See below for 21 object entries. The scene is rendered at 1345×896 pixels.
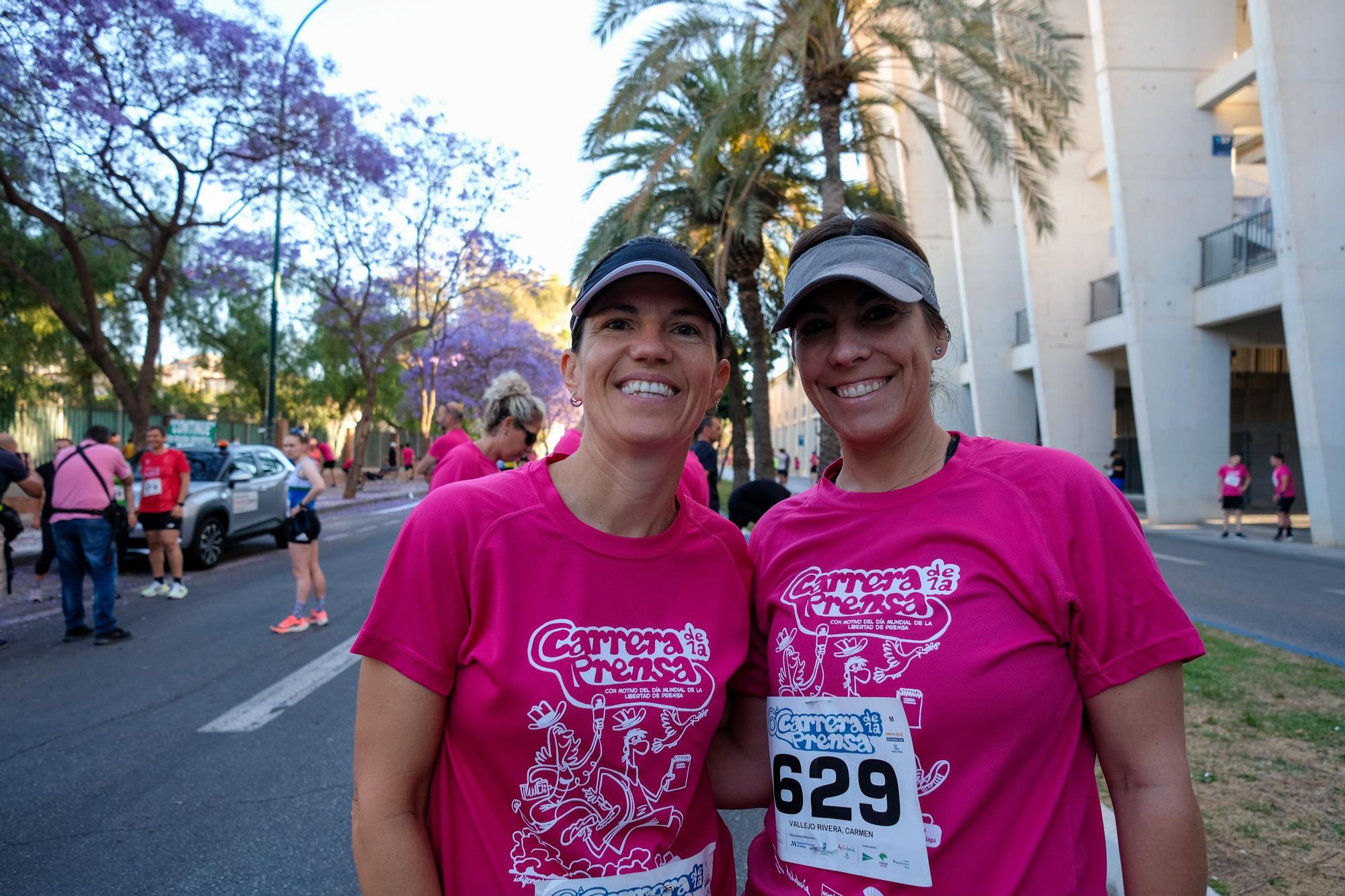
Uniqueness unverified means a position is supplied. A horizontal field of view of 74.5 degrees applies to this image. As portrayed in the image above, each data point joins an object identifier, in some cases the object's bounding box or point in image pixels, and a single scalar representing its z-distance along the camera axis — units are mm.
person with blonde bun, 6234
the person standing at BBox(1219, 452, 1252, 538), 18781
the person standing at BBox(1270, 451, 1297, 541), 18000
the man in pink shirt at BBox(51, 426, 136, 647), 8016
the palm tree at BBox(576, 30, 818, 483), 13141
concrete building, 16859
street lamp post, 19788
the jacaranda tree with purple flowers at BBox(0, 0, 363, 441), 13117
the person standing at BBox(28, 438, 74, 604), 9750
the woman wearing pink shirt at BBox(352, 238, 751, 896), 1528
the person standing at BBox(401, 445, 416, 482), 44812
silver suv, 12727
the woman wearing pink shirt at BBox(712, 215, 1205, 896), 1503
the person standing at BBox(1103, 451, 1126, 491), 23248
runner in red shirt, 10508
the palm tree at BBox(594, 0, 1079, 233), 11906
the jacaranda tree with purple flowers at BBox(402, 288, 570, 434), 39469
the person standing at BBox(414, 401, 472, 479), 8344
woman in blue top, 8273
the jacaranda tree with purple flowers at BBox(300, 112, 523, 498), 25516
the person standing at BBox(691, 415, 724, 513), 9008
